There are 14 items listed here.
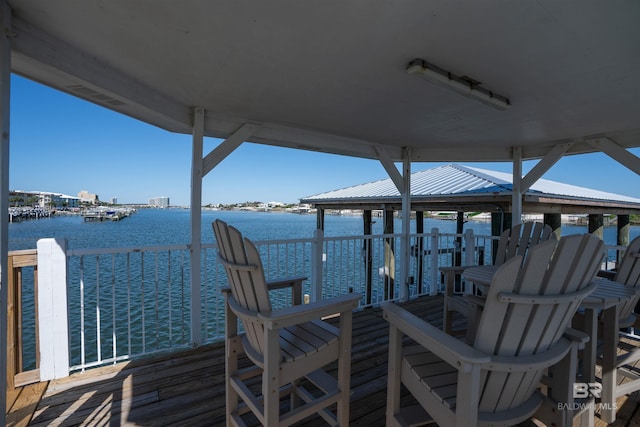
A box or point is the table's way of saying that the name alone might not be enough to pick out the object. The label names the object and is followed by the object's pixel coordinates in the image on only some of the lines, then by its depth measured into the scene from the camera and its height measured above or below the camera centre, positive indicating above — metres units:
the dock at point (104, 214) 21.16 -0.48
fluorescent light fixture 1.95 +0.95
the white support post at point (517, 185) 4.46 +0.42
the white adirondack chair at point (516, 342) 1.05 -0.52
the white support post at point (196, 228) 2.95 -0.20
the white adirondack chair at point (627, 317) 1.89 -0.77
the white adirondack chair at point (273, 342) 1.39 -0.73
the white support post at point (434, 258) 4.69 -0.79
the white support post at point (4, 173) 1.41 +0.17
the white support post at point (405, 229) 4.51 -0.30
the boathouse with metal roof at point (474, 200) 5.79 +0.26
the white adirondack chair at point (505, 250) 2.67 -0.41
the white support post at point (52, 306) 2.20 -0.76
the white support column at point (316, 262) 3.60 -0.65
